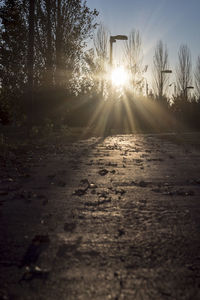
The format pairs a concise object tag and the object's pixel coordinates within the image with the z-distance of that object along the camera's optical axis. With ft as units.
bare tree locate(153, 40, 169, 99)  135.64
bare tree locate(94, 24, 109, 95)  80.48
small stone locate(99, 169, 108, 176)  18.33
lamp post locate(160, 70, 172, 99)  135.09
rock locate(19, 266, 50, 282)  5.86
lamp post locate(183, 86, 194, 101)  146.10
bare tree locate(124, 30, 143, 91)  106.42
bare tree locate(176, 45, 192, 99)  147.13
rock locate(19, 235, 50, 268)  6.62
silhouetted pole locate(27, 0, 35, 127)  45.19
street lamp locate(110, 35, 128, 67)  74.26
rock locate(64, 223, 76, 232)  8.77
